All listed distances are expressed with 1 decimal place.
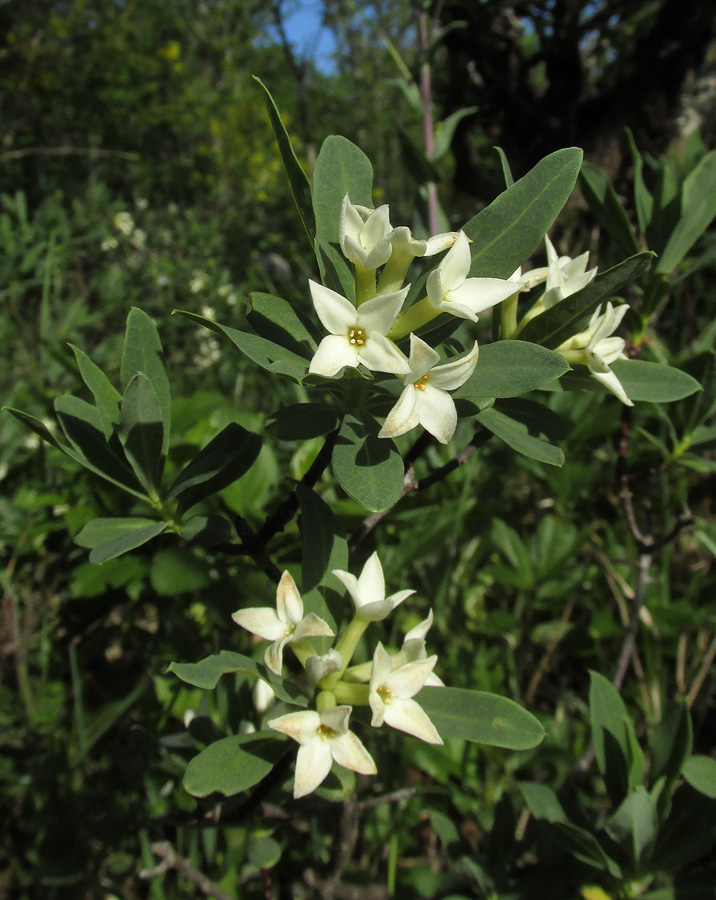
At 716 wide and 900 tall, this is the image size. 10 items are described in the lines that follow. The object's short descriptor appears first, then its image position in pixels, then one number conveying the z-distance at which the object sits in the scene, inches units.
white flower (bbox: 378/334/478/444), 5.1
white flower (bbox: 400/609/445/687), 5.7
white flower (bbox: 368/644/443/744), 5.4
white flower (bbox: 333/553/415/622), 5.7
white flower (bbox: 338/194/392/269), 5.3
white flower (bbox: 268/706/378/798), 5.4
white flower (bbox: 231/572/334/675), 5.8
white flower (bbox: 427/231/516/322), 5.2
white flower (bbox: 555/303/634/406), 5.9
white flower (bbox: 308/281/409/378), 5.2
